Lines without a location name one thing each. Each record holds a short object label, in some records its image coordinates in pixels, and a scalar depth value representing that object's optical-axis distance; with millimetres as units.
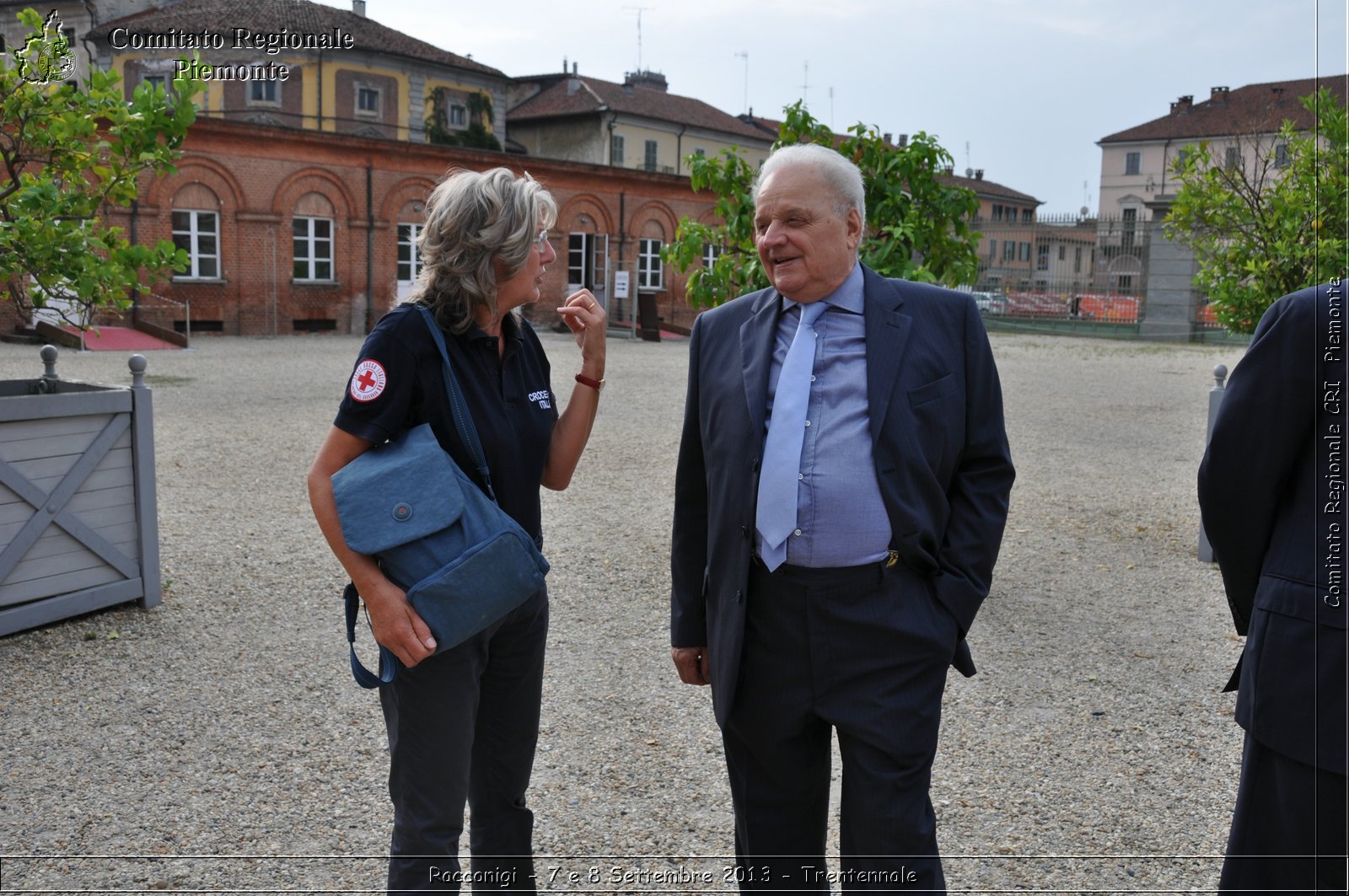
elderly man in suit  2629
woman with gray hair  2564
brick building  29562
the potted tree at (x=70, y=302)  5672
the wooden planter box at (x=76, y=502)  5633
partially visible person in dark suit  2260
